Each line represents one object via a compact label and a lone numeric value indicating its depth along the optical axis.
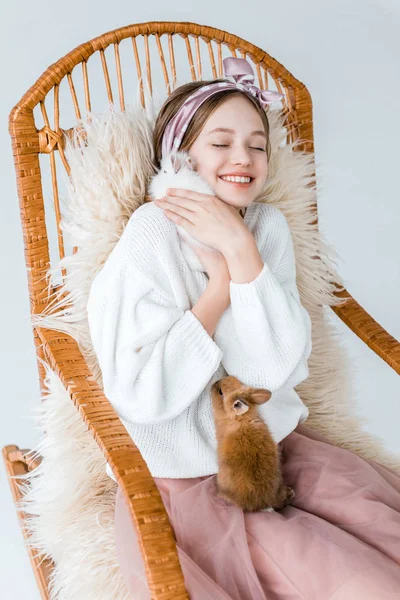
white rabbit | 1.43
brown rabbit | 1.23
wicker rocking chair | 1.06
